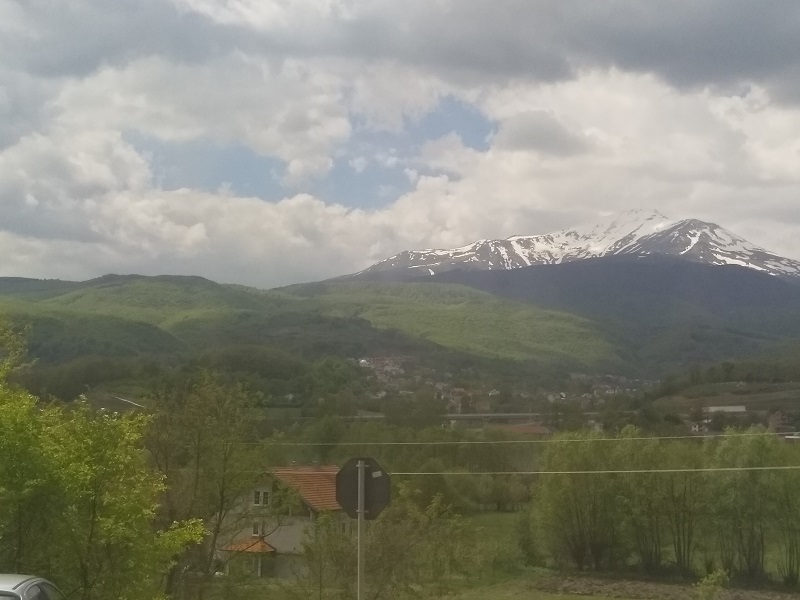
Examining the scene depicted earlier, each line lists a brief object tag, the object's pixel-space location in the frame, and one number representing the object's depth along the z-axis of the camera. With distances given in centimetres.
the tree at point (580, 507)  5138
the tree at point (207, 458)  2550
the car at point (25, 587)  792
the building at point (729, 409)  6494
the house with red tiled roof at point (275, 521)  2584
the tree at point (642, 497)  4912
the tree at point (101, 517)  1252
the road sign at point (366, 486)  1141
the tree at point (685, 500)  5012
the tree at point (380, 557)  2411
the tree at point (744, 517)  5028
